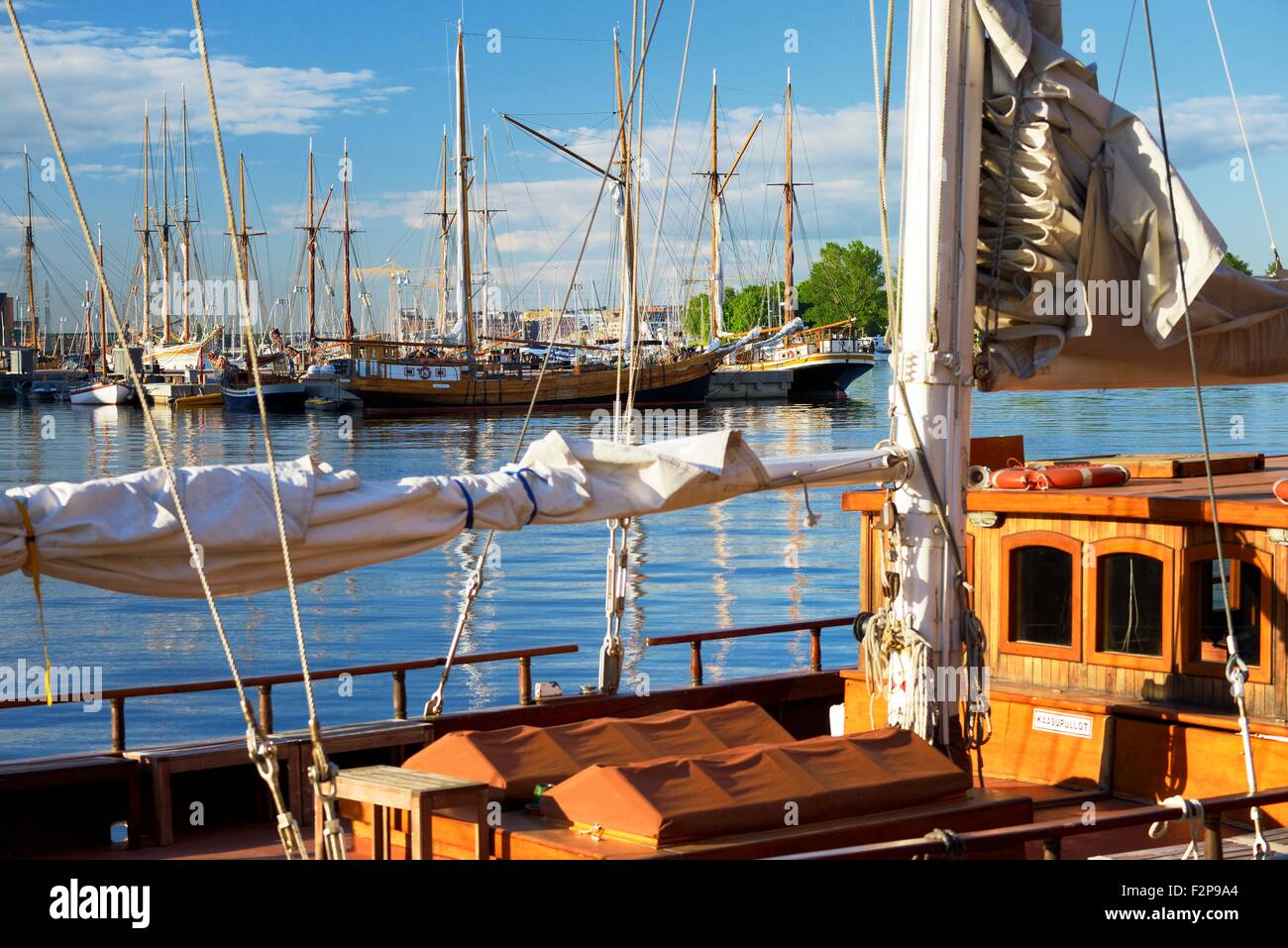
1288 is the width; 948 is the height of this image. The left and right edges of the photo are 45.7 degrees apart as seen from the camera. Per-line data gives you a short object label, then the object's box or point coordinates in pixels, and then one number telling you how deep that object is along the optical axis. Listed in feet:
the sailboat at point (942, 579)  24.48
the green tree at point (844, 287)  572.10
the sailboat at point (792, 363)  324.80
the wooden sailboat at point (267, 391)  319.06
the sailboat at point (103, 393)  347.15
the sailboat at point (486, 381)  284.41
